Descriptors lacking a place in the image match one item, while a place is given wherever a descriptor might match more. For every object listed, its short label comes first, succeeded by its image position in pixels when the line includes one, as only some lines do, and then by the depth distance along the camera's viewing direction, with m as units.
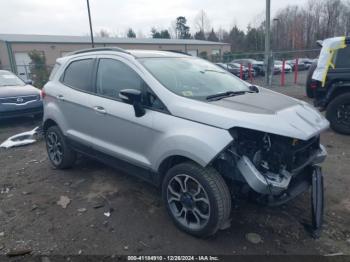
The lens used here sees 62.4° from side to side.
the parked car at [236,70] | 20.44
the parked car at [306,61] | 28.92
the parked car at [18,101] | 7.61
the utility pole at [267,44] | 15.01
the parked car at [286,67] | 24.75
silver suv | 2.61
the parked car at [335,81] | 5.86
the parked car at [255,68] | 22.71
